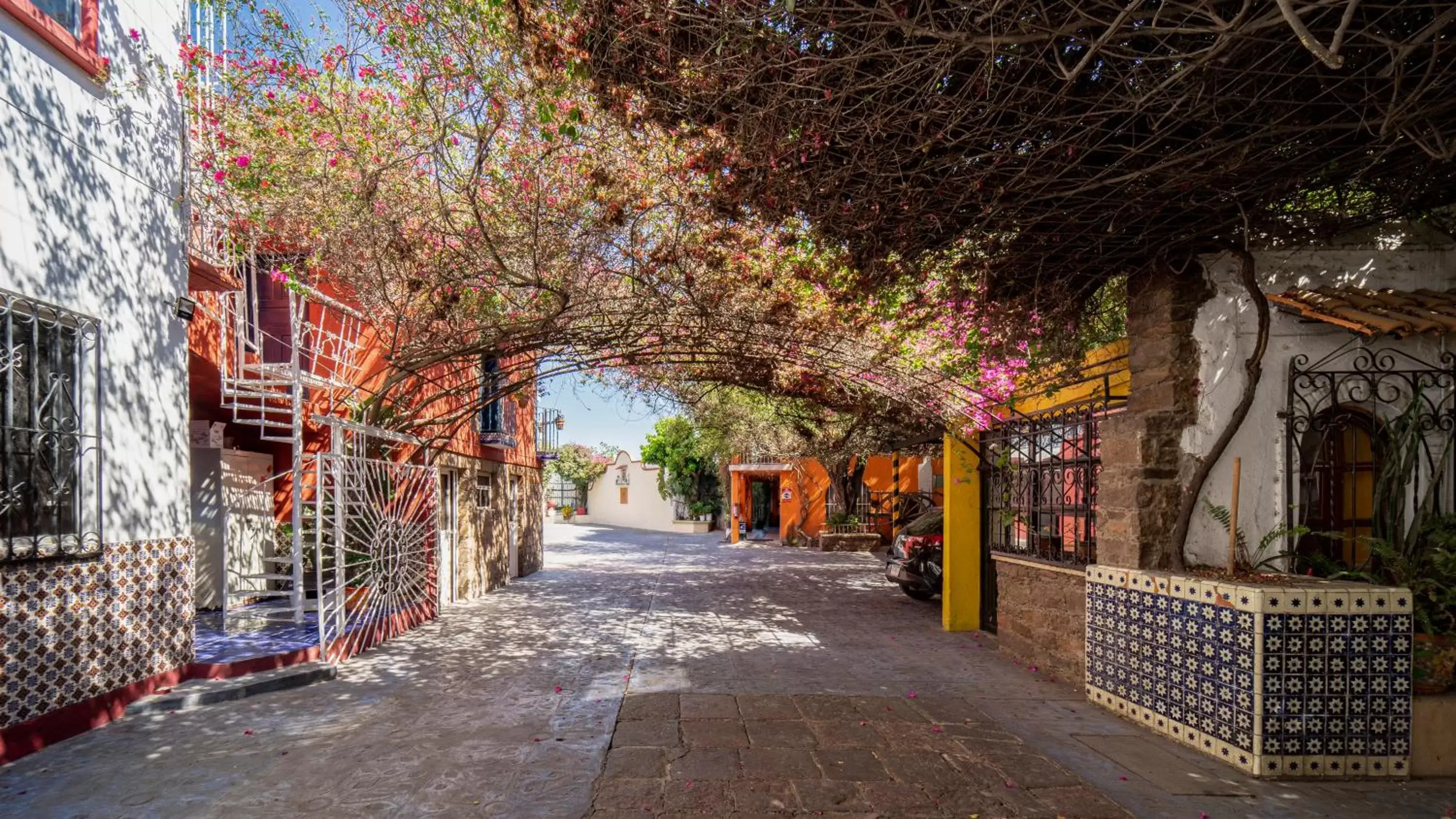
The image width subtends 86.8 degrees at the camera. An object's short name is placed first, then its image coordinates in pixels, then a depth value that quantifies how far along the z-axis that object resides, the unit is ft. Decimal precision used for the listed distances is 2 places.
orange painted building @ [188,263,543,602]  24.07
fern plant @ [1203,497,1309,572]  15.43
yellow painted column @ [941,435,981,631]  28.89
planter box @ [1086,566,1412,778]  13.46
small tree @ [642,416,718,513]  102.89
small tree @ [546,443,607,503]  118.62
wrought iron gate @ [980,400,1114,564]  20.47
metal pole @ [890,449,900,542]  69.45
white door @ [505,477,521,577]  46.37
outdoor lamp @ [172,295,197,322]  19.30
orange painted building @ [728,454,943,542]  72.79
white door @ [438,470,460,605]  35.27
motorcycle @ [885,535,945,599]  35.17
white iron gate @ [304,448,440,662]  22.40
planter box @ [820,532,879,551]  67.15
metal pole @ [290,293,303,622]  21.71
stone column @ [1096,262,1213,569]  16.76
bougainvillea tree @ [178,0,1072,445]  18.40
